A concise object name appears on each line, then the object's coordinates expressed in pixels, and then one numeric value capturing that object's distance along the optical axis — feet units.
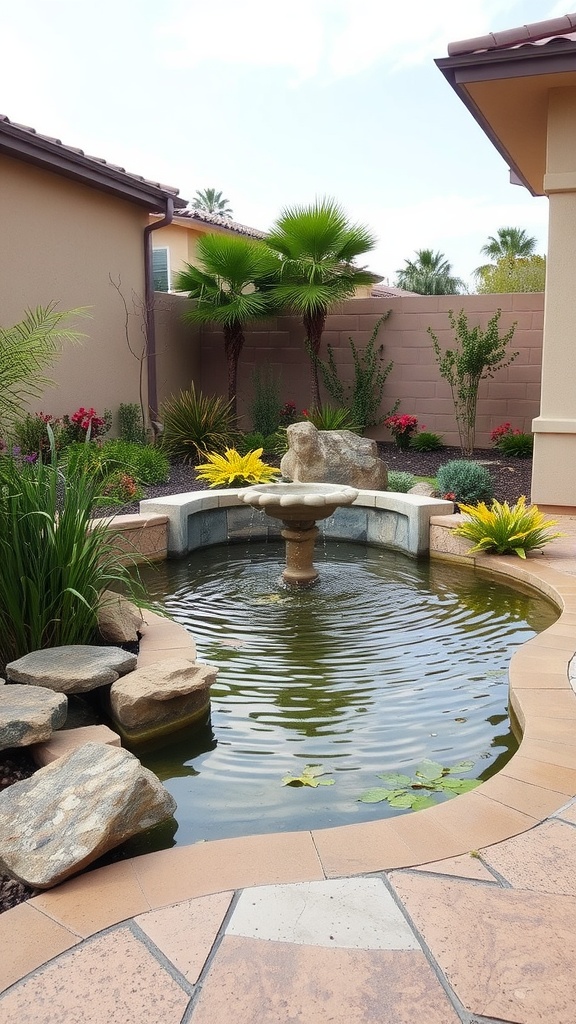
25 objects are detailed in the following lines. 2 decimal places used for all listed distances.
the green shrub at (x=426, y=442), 38.91
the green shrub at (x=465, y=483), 26.11
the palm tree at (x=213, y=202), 157.58
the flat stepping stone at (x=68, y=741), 9.53
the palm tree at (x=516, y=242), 121.49
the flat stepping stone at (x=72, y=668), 10.82
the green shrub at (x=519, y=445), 36.90
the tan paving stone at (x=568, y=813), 8.04
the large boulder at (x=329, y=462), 27.81
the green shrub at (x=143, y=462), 28.86
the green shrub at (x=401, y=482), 28.86
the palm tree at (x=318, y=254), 36.78
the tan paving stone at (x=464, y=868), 7.07
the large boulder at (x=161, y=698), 10.85
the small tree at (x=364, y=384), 41.65
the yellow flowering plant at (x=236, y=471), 27.61
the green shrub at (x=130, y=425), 38.01
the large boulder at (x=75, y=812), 7.26
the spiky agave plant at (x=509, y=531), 20.12
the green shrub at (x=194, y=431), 34.86
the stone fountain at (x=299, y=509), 18.04
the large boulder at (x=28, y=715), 9.35
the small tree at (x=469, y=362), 36.68
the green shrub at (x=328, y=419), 35.86
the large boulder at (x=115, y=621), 13.14
